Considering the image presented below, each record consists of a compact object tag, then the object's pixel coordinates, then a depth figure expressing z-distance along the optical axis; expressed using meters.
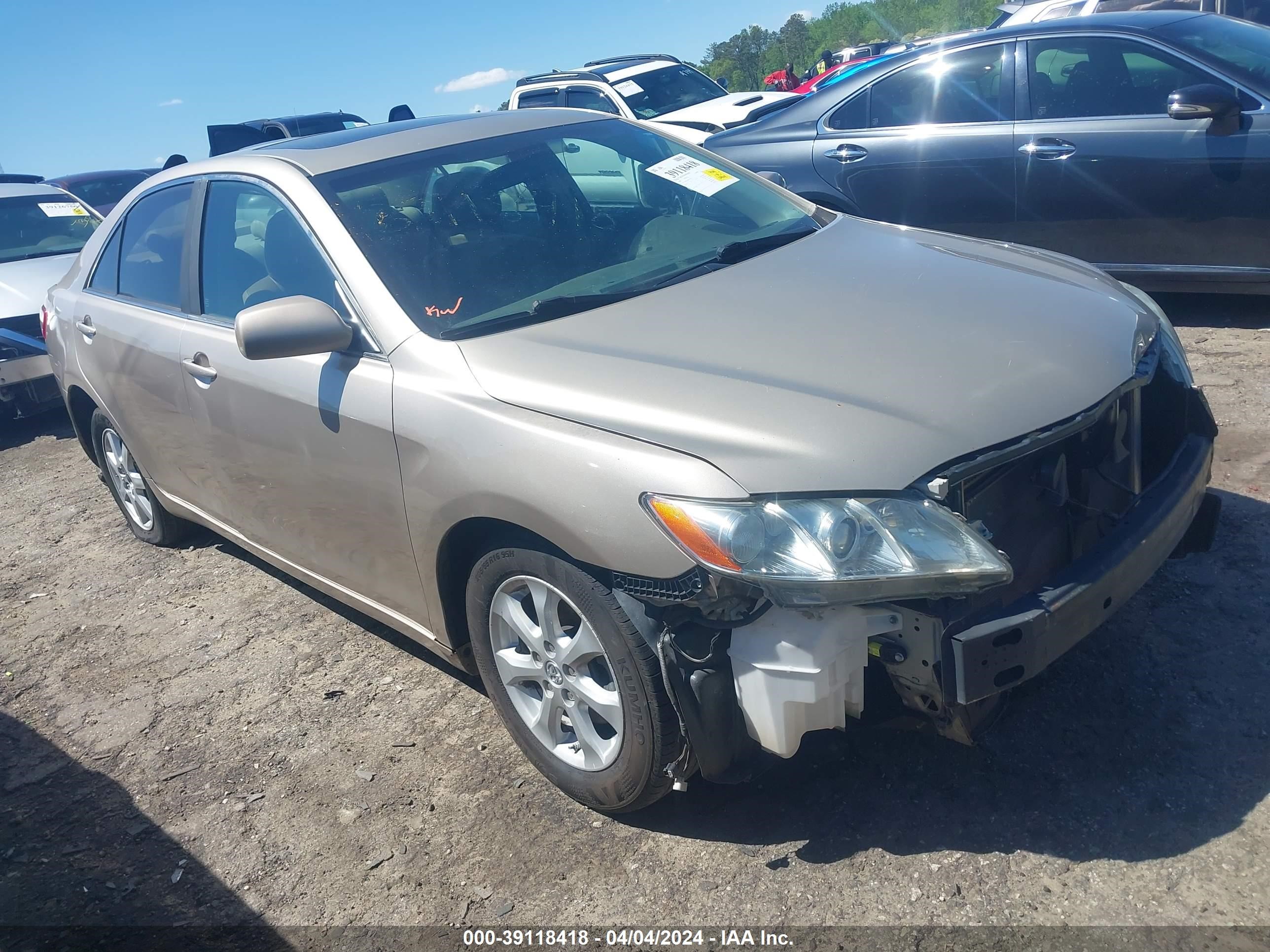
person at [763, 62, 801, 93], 19.42
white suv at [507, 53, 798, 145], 10.18
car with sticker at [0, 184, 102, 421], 7.03
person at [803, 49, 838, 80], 21.05
